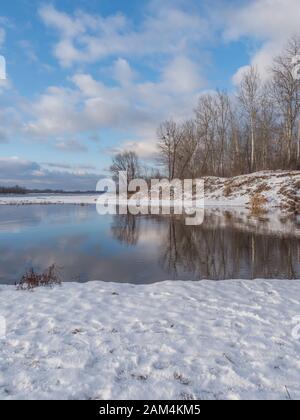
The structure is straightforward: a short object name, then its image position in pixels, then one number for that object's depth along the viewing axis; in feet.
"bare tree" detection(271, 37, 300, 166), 119.85
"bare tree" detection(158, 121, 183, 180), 188.96
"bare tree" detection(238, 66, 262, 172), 142.31
